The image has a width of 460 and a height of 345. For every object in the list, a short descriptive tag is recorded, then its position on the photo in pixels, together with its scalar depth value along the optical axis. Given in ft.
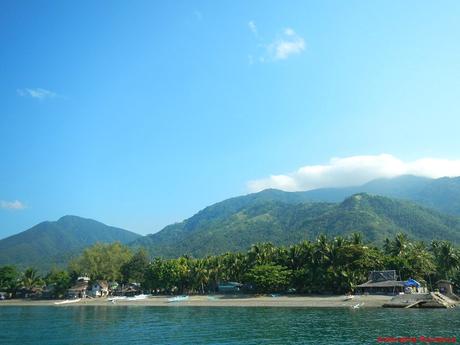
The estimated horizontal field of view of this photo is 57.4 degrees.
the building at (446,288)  221.25
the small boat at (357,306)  187.78
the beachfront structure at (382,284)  222.89
